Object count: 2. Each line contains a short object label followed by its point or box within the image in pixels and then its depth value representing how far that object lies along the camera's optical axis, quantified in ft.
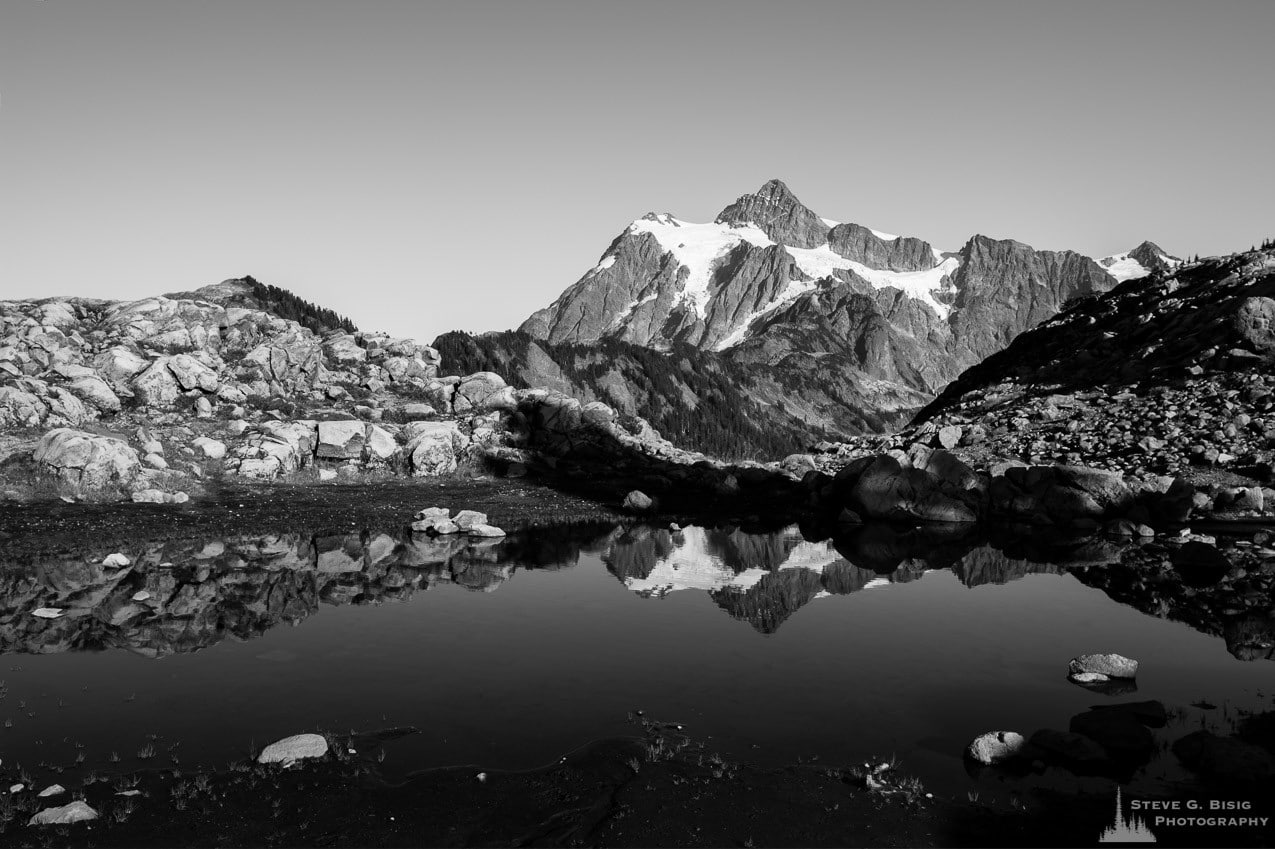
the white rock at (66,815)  51.55
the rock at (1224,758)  55.42
